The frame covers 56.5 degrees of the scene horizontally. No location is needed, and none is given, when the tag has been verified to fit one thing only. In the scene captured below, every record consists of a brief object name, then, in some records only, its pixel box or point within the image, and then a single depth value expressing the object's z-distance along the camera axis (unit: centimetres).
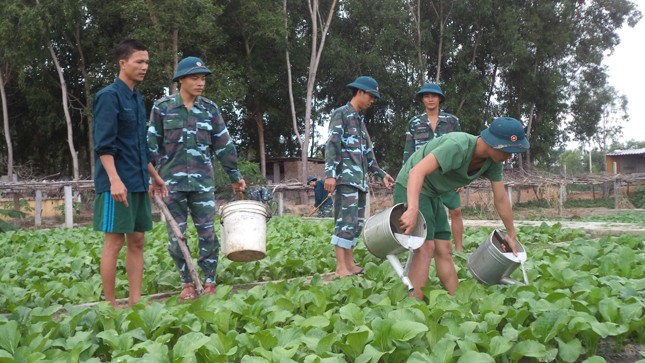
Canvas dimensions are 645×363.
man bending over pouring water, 334
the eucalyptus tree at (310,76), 2469
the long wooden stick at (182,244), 404
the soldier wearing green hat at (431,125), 572
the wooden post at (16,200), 1681
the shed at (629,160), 3481
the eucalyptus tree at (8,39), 2200
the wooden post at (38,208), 1500
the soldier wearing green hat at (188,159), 428
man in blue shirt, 364
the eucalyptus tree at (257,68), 2516
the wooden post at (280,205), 1721
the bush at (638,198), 2768
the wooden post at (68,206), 1313
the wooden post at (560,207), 2162
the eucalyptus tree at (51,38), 2208
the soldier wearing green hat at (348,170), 496
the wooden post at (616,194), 2495
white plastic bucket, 399
